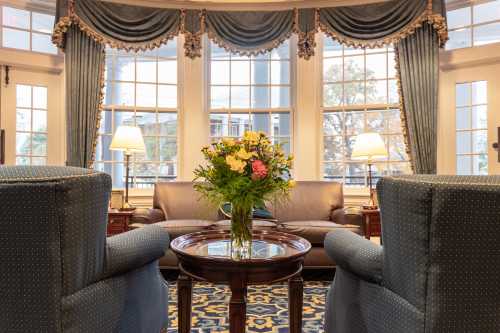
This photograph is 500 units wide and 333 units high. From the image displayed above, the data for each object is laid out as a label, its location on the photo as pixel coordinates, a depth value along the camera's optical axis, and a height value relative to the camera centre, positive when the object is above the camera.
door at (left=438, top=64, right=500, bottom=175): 4.12 +0.52
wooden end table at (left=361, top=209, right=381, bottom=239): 3.86 -0.53
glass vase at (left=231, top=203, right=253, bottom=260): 1.91 -0.30
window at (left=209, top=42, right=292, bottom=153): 5.02 +0.93
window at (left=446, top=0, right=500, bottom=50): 4.23 +1.61
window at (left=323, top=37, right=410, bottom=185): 4.74 +0.76
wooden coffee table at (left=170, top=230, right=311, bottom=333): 1.73 -0.47
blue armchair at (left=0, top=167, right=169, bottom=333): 1.23 -0.29
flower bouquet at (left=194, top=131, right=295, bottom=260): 1.82 -0.05
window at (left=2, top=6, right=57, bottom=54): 4.36 +1.56
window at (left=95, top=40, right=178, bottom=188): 4.84 +0.73
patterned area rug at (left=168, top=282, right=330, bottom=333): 2.39 -0.98
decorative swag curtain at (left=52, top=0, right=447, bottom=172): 4.31 +1.64
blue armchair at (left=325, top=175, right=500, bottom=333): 1.20 -0.28
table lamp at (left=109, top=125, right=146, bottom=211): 3.95 +0.27
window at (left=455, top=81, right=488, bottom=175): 4.20 +0.45
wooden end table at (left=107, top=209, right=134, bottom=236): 3.82 -0.54
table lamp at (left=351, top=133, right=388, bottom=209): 3.92 +0.20
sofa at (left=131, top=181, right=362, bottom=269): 3.87 -0.44
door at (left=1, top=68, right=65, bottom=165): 4.30 +0.55
